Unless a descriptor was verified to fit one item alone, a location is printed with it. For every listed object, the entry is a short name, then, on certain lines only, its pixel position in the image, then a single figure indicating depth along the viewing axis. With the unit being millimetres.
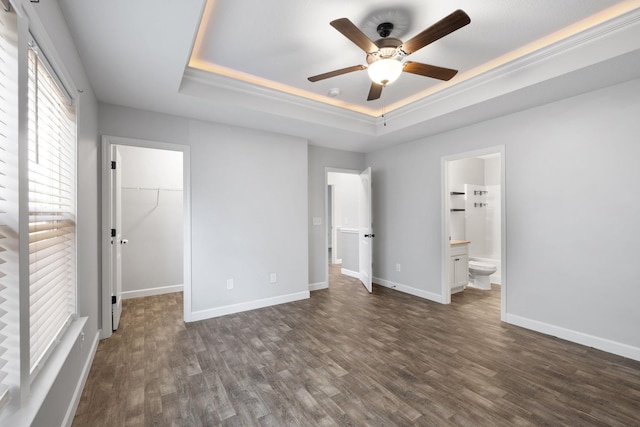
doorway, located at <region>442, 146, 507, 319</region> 5184
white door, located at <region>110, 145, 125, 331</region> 3084
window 1090
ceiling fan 1750
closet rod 4366
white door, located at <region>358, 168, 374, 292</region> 4695
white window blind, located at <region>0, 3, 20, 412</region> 1070
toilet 4719
